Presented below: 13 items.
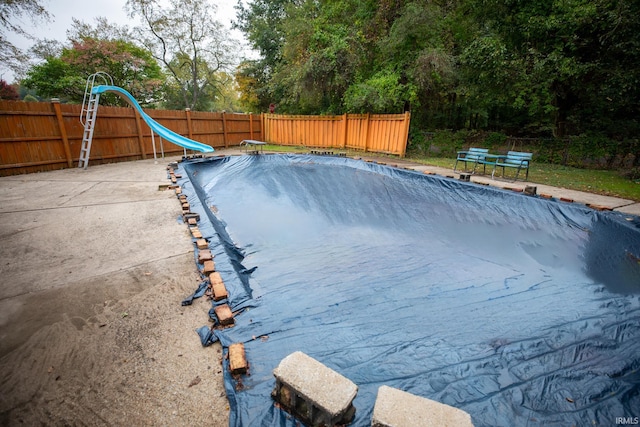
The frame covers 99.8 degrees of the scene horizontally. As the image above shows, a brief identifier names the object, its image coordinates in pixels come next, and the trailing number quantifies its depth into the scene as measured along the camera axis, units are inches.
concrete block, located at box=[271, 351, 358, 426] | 43.2
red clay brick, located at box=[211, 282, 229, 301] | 76.6
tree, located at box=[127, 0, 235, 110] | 614.2
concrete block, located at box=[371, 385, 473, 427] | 39.7
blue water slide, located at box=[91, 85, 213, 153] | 283.8
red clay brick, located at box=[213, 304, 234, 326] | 67.9
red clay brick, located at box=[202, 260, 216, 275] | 89.7
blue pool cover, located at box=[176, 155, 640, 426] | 55.6
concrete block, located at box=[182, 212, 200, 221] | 134.5
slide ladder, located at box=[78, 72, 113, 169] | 258.1
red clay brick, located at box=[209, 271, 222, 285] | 83.4
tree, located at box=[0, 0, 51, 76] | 316.4
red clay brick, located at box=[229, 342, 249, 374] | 53.9
